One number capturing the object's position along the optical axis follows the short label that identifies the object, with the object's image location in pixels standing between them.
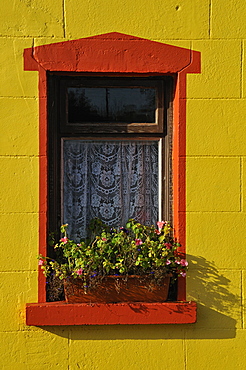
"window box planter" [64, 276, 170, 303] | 4.44
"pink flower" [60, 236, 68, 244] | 4.43
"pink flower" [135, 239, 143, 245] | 4.44
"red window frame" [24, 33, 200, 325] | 4.43
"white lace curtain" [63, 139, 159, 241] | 4.74
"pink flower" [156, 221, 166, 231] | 4.63
